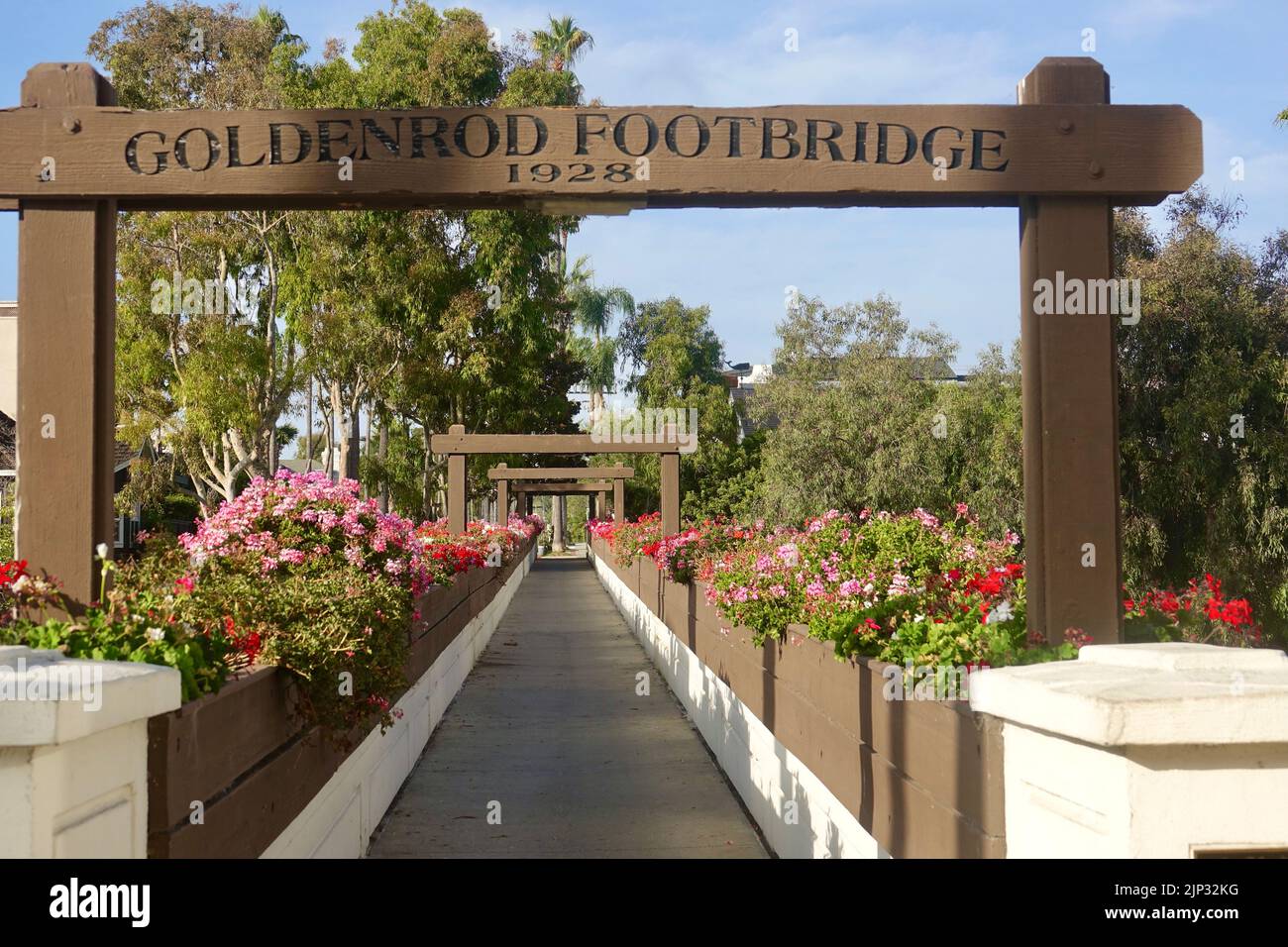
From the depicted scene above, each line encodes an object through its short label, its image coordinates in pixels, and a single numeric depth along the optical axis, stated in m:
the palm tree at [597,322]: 52.78
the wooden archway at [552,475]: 34.72
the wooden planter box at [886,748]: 3.15
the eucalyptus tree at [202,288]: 23.61
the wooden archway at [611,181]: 4.15
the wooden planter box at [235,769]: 2.97
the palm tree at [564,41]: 52.44
